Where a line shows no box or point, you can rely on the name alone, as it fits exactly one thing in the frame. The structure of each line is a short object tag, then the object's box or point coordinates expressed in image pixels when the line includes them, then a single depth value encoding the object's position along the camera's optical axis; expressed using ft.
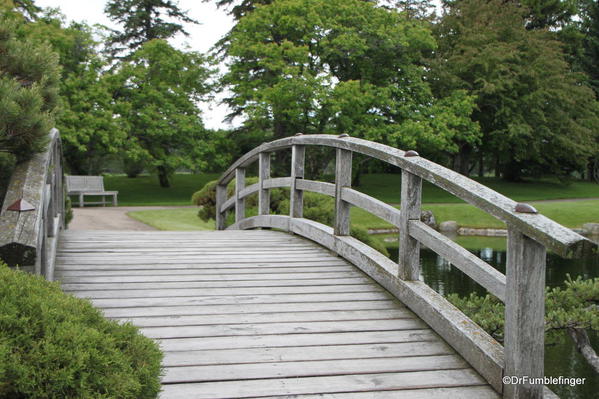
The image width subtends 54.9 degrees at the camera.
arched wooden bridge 8.57
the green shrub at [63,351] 5.60
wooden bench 66.80
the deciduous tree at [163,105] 79.10
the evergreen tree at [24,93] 11.07
